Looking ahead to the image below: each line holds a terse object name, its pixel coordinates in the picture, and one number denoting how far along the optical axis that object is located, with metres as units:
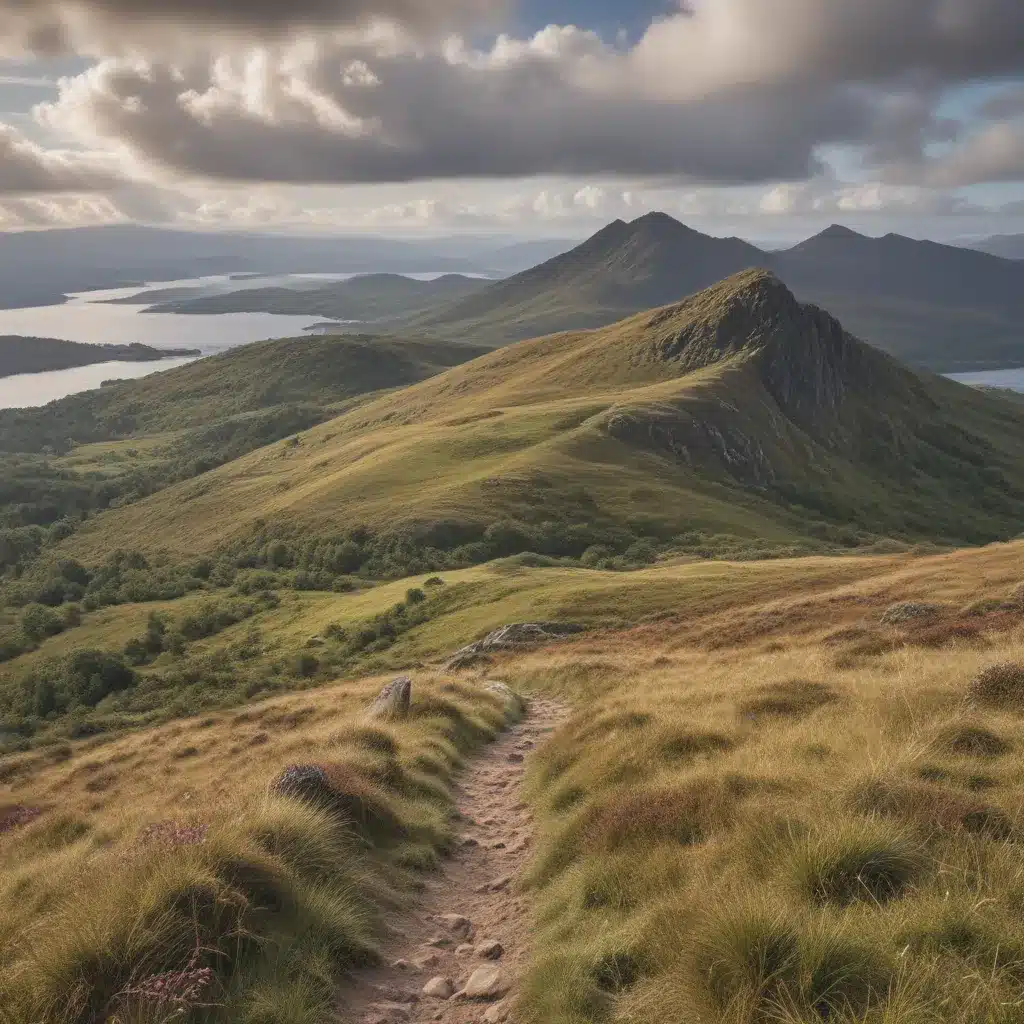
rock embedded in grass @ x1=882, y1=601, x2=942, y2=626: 31.02
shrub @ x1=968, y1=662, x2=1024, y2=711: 12.90
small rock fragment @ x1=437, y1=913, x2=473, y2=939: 10.00
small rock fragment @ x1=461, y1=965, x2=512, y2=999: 8.33
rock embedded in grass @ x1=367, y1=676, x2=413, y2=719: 21.03
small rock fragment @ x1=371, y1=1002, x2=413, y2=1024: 7.85
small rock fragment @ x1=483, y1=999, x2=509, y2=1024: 7.75
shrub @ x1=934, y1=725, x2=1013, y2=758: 10.69
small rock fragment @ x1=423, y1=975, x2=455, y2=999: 8.44
